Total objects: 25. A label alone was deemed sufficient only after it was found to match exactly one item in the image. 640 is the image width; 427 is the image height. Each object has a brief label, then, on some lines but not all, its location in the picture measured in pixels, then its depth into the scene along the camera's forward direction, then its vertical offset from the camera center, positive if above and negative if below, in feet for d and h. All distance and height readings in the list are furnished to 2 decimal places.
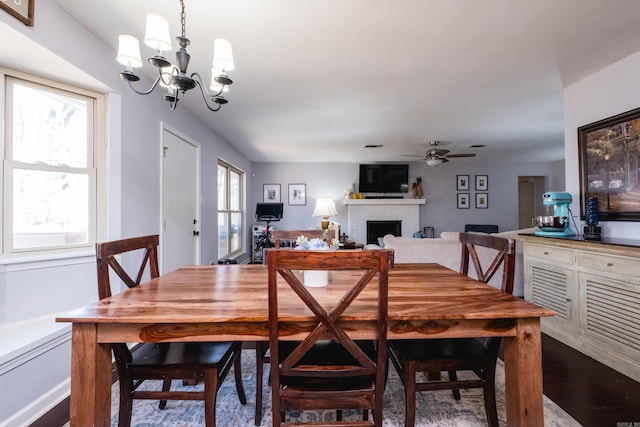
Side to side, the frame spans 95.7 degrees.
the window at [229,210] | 16.60 +0.45
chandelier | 4.09 +2.52
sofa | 11.60 -1.45
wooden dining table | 3.55 -1.38
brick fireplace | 22.02 +0.11
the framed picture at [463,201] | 23.22 +1.15
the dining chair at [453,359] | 4.40 -2.20
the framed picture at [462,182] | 23.24 +2.66
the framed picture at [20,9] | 4.74 +3.56
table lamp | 17.60 +0.53
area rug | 5.18 -3.68
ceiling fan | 16.47 +3.49
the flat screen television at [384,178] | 22.17 +2.93
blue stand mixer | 8.60 -0.11
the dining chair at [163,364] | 4.17 -2.13
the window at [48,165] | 6.02 +1.22
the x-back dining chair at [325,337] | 3.30 -1.55
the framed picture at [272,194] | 22.49 +1.80
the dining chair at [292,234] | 7.22 -0.43
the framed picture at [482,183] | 23.25 +2.58
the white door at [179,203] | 9.79 +0.57
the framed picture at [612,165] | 7.48 +1.36
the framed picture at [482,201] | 23.21 +1.13
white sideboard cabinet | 6.41 -2.06
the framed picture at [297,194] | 22.52 +1.78
